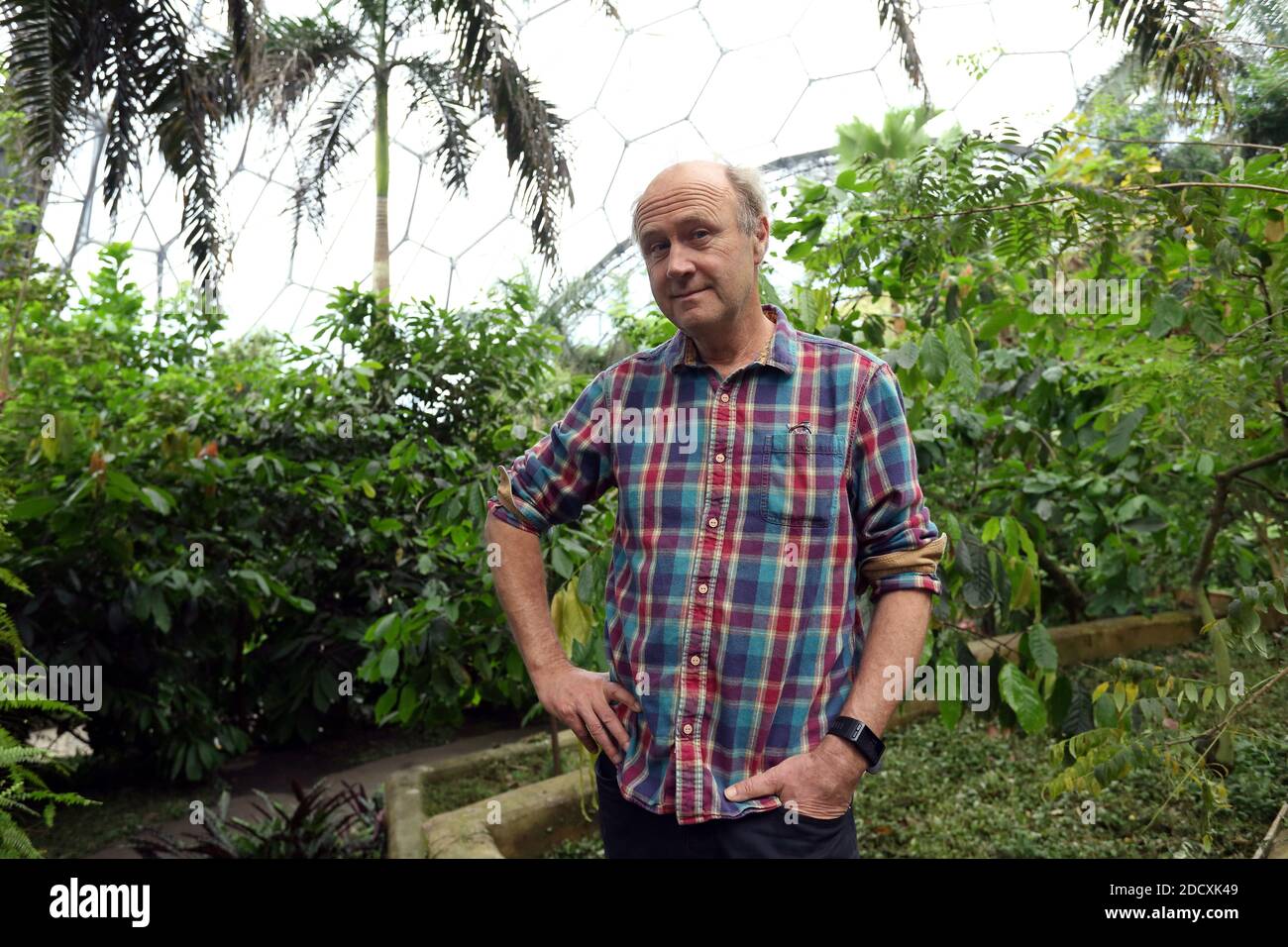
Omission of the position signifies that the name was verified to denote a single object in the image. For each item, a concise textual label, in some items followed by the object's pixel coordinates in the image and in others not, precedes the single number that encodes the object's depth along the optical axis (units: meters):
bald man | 1.47
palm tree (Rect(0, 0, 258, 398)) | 4.95
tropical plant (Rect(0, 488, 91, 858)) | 1.79
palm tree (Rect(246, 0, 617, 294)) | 6.62
